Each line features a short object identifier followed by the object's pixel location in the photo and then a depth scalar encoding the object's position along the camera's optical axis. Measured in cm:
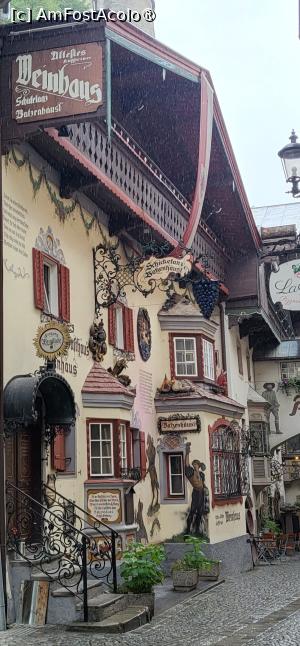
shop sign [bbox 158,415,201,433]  2159
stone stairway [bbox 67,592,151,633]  1223
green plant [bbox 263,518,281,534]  2973
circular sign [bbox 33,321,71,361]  1380
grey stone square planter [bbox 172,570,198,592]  1744
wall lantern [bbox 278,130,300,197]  1491
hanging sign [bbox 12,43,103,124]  1383
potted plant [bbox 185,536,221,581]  1808
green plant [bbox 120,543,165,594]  1409
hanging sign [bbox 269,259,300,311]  2780
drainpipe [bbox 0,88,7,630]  1227
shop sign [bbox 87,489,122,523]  1681
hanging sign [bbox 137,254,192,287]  1711
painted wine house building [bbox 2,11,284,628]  1477
